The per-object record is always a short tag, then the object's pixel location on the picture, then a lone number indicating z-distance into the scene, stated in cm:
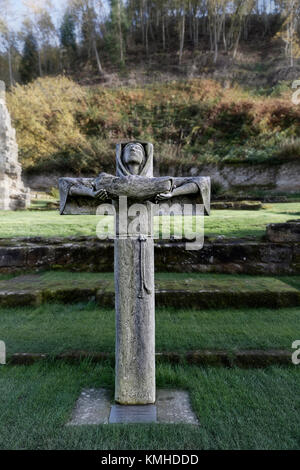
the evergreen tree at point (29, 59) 3734
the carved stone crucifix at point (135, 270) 189
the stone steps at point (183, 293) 348
